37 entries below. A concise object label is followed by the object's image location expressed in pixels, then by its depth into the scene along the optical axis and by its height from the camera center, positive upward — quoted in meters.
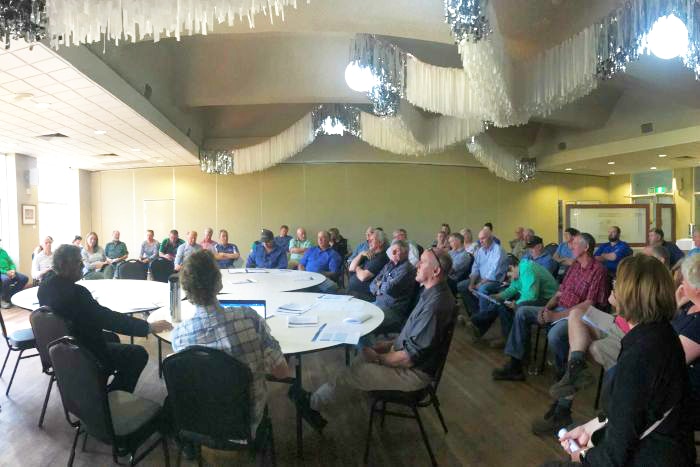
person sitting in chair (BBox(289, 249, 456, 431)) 2.40 -0.83
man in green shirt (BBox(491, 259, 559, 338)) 4.12 -0.69
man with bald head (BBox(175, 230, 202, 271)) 7.37 -0.39
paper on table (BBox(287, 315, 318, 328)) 2.74 -0.67
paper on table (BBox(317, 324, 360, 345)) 2.37 -0.68
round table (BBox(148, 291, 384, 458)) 2.34 -0.68
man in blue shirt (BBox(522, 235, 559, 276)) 5.10 -0.44
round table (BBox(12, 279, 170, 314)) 3.40 -0.66
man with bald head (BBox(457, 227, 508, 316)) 5.27 -0.72
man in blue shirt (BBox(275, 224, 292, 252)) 9.03 -0.31
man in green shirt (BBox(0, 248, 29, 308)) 6.92 -0.90
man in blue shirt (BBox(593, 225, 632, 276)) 6.45 -0.51
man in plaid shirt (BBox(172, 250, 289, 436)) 1.88 -0.50
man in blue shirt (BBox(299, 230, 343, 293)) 6.41 -0.59
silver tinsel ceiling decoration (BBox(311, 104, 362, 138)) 7.03 +1.86
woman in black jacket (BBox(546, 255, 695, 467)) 1.33 -0.58
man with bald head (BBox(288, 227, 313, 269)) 8.02 -0.49
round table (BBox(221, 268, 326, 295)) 4.24 -0.66
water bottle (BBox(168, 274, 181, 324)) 2.82 -0.52
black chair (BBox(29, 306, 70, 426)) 2.44 -0.61
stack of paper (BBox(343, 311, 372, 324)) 2.79 -0.67
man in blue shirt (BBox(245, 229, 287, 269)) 6.95 -0.53
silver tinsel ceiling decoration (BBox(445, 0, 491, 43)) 2.72 +1.41
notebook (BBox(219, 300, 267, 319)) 2.74 -0.55
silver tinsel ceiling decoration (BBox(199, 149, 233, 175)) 8.98 +1.44
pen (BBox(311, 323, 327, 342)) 2.43 -0.69
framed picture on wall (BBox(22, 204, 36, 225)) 8.36 +0.31
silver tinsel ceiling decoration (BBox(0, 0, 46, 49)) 2.24 +1.19
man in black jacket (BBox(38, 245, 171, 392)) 2.58 -0.55
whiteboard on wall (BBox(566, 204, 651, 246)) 7.22 -0.01
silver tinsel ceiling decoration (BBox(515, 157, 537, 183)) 10.01 +1.32
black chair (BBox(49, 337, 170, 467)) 1.87 -0.88
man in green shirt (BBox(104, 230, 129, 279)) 8.15 -0.47
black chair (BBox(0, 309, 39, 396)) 3.38 -0.95
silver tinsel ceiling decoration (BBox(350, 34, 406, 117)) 4.34 +1.77
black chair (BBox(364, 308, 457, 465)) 2.39 -1.03
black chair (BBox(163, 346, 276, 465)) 1.70 -0.76
